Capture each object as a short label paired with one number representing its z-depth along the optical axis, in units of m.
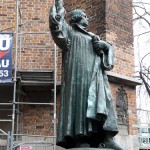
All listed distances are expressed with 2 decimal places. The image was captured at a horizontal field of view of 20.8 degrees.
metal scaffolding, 7.88
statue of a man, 4.00
